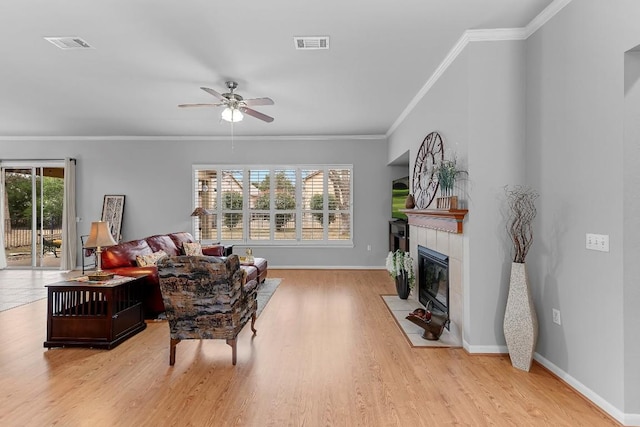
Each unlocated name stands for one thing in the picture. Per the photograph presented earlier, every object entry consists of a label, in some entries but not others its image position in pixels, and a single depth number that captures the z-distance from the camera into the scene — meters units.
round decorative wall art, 4.17
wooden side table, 3.45
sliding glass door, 7.68
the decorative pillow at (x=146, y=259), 4.63
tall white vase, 2.84
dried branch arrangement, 2.99
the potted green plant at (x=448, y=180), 3.40
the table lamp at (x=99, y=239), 3.65
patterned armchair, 2.89
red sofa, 4.31
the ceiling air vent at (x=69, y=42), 3.38
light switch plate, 2.32
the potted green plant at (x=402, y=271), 5.03
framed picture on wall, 7.72
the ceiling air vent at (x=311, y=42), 3.35
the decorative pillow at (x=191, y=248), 5.57
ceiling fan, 4.30
